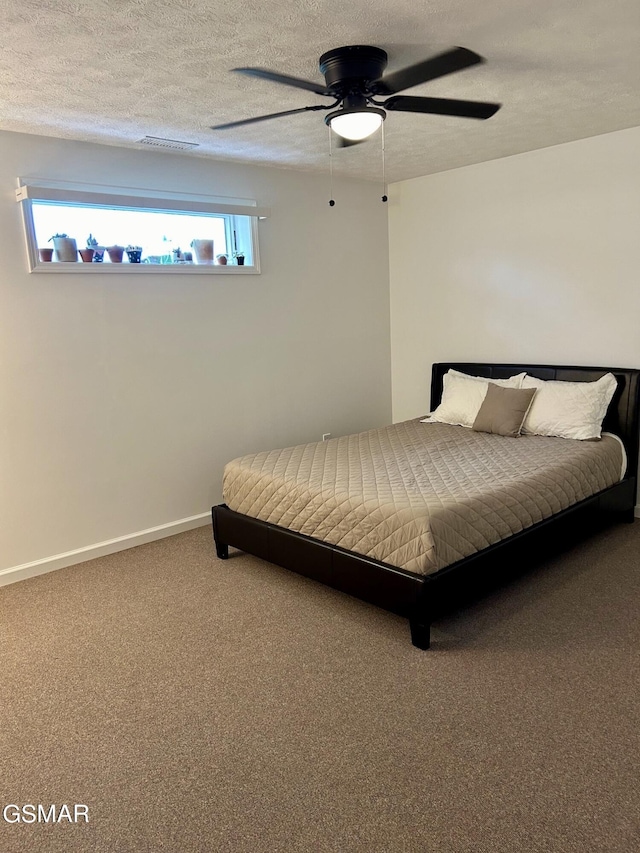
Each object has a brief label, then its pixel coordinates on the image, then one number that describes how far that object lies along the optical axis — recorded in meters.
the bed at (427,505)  2.84
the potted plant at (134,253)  3.99
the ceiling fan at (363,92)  2.48
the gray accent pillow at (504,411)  4.27
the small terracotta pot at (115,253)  3.93
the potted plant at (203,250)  4.37
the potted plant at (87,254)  3.81
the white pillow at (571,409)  4.07
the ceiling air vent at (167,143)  3.73
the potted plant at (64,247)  3.72
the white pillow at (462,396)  4.61
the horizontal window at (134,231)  3.64
